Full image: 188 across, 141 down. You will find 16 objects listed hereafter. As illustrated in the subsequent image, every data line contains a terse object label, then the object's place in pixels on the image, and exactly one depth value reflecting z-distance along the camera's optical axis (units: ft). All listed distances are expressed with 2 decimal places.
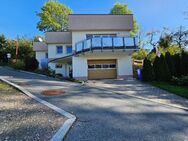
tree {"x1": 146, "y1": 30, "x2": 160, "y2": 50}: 77.69
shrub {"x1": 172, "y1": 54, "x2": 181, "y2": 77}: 40.87
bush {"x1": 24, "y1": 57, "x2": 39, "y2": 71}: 62.74
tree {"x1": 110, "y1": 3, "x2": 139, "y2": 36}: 88.66
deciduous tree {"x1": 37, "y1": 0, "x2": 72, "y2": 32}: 98.25
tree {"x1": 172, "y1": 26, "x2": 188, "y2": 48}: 70.27
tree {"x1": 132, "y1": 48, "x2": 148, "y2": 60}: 67.97
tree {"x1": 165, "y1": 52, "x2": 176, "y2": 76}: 40.47
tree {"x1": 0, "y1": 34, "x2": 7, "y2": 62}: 96.74
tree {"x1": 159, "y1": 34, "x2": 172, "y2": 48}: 69.41
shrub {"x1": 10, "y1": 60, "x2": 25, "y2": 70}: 64.46
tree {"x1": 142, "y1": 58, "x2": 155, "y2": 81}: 38.69
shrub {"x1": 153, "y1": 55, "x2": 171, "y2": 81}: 39.63
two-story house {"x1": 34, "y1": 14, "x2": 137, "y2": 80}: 45.41
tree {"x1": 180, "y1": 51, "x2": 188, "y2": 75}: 40.30
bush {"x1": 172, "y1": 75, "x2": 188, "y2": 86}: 34.92
